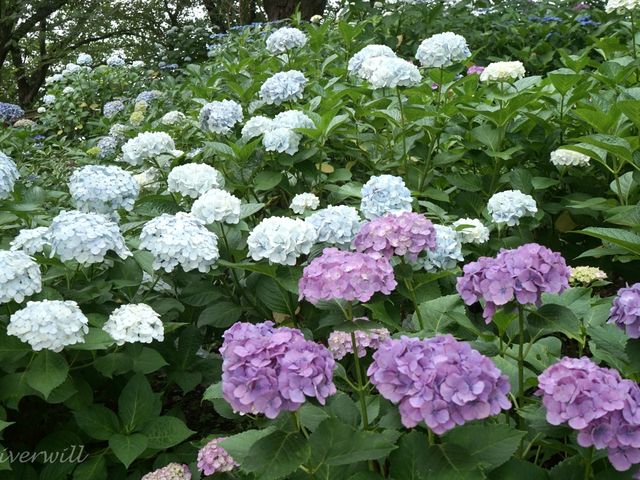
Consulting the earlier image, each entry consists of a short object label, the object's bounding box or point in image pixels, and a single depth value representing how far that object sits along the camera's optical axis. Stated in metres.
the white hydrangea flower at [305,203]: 2.60
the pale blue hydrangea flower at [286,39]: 4.28
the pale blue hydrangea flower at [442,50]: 3.13
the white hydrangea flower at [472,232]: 2.46
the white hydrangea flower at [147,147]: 2.96
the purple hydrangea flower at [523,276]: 1.54
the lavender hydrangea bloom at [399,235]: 1.90
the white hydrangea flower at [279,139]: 2.78
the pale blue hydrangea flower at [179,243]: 2.19
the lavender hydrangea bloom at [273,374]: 1.34
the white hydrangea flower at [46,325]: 1.90
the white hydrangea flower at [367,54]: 3.44
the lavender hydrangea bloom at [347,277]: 1.62
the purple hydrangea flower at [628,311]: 1.53
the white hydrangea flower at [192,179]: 2.60
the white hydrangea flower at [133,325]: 2.02
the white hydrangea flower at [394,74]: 2.94
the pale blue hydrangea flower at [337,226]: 2.16
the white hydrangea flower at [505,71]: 3.31
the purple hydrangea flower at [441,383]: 1.28
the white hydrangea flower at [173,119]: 4.00
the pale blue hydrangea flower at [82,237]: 2.11
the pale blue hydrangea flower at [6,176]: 2.54
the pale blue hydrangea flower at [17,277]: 1.97
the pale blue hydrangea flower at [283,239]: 2.12
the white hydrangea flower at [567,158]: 2.89
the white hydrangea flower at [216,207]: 2.39
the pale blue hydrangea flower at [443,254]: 2.22
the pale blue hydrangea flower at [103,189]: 2.46
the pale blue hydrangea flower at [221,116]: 3.16
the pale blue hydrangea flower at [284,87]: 3.28
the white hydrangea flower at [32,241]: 2.24
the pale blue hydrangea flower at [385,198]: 2.33
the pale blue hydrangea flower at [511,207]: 2.55
